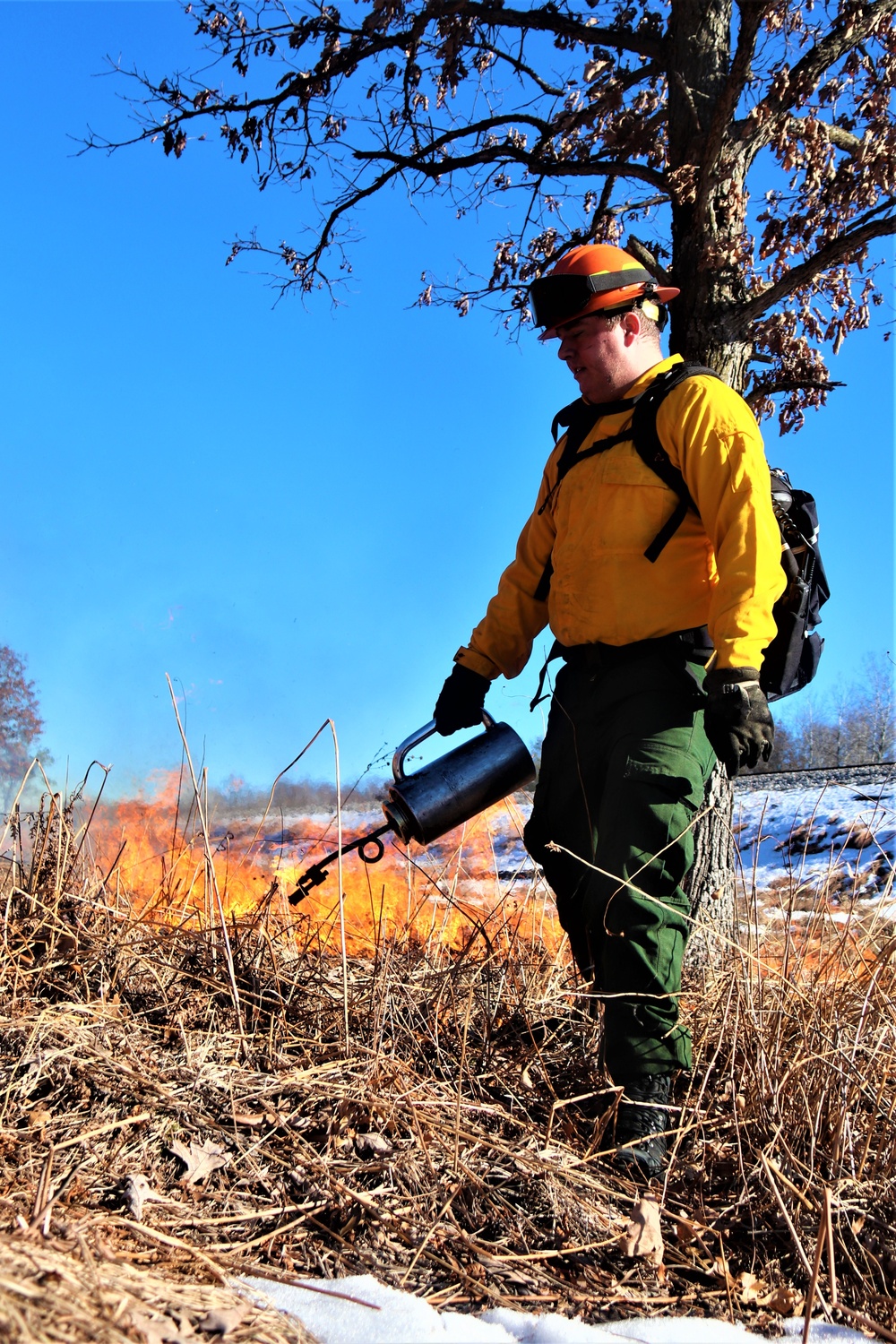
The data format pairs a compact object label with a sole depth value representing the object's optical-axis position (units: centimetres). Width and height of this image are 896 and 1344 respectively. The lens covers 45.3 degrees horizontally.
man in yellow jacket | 278
